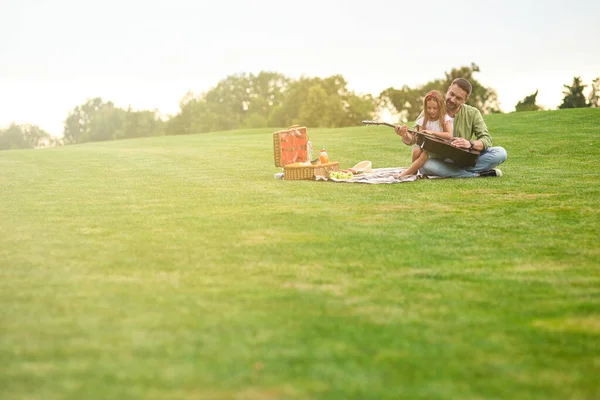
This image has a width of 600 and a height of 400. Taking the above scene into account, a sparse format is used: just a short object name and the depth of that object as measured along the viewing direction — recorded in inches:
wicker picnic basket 386.6
